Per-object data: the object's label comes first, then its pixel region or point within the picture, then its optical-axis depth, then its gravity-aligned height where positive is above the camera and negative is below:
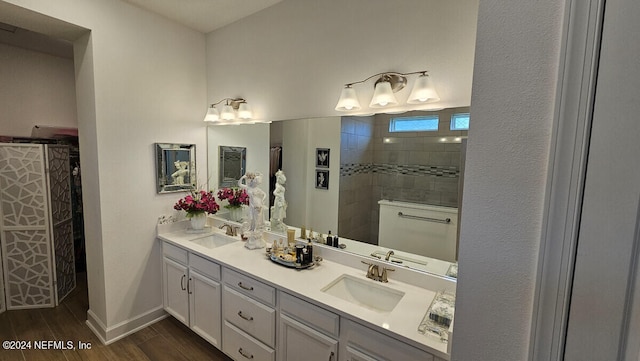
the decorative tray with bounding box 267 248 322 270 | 1.83 -0.74
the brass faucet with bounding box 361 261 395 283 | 1.68 -0.73
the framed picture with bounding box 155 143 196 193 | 2.56 -0.14
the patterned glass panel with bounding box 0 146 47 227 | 2.54 -0.37
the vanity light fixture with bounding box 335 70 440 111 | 1.54 +0.41
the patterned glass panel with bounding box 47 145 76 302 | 2.85 -0.75
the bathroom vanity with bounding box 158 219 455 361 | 1.27 -0.86
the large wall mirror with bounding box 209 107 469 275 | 1.61 -0.12
